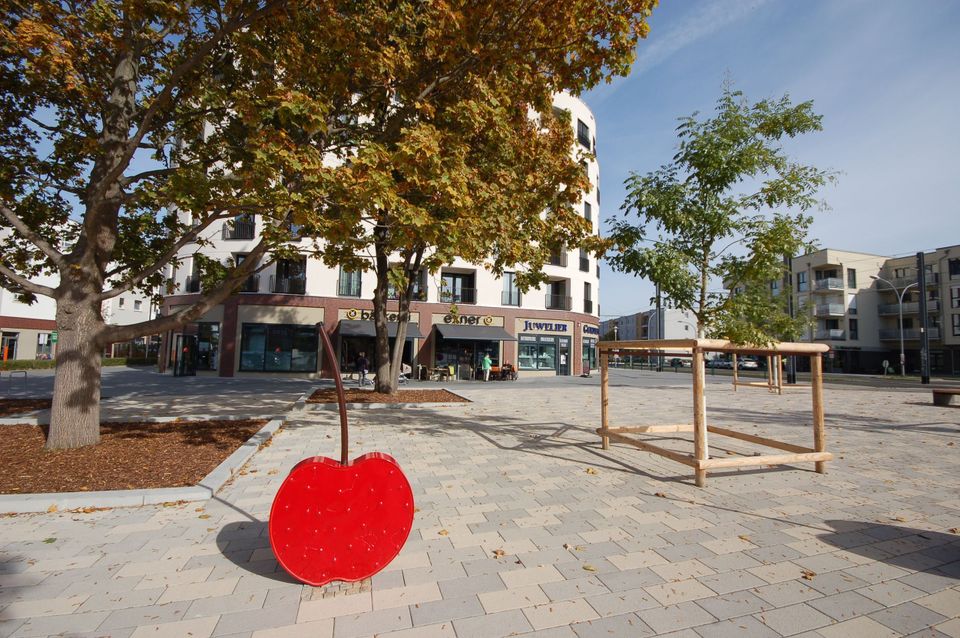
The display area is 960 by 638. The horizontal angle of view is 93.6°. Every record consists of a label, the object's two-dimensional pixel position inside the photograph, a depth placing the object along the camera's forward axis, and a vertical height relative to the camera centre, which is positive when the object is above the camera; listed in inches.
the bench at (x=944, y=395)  556.7 -55.9
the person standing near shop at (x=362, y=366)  768.7 -35.6
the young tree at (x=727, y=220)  231.3 +70.8
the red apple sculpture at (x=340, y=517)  118.1 -46.0
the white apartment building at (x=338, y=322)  998.4 +56.2
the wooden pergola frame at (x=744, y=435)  211.6 -33.8
